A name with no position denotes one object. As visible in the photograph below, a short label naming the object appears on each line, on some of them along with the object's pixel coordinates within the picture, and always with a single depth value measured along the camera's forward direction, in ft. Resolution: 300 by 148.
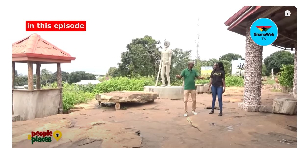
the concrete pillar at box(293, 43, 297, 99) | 20.15
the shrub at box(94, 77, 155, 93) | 35.96
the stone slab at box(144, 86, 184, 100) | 27.74
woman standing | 16.51
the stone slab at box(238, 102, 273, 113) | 17.89
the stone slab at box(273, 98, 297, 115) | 16.44
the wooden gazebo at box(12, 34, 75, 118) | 14.44
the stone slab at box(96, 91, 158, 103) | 21.16
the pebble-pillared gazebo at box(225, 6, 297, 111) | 16.76
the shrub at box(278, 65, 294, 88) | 25.69
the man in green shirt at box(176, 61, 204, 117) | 16.65
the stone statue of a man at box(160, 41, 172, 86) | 27.91
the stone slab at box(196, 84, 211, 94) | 37.88
